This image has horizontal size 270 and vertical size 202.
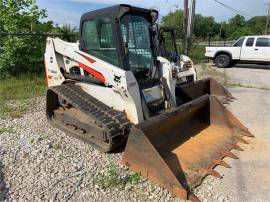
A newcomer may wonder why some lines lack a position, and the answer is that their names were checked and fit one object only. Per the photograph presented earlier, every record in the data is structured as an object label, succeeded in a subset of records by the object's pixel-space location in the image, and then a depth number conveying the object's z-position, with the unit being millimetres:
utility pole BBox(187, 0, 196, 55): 11283
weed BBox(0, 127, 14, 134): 3531
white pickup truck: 10173
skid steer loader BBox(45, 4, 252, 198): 2687
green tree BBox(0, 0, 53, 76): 6379
